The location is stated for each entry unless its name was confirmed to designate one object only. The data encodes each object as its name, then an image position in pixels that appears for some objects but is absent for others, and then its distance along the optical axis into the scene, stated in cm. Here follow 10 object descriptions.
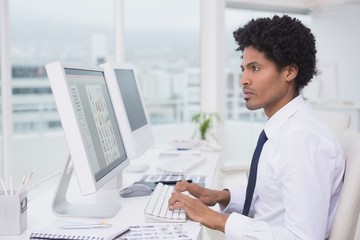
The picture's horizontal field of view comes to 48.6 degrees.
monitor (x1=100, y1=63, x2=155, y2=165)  170
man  106
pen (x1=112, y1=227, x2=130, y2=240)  108
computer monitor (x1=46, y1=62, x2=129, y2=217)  111
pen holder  111
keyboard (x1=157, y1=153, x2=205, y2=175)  194
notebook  105
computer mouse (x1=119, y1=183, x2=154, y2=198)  154
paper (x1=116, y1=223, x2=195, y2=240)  109
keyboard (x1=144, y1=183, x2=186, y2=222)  121
